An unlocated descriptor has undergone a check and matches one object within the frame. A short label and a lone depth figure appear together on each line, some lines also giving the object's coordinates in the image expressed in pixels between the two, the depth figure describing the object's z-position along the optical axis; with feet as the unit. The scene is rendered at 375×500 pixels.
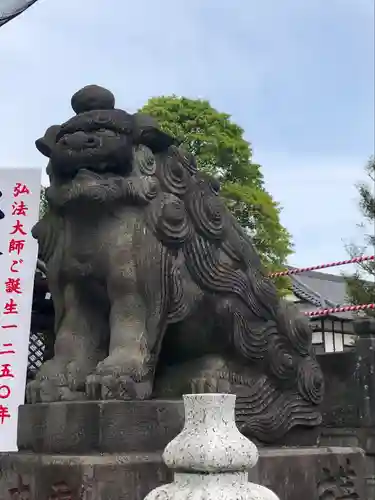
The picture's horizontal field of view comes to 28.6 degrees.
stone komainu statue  11.49
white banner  18.72
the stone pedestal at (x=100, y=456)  9.93
